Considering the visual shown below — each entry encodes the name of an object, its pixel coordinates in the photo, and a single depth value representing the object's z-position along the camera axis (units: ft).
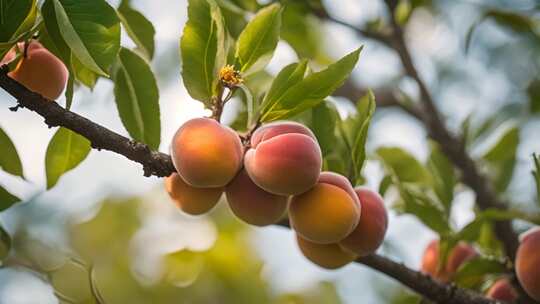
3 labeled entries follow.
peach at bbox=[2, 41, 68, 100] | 4.23
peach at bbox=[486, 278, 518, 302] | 4.74
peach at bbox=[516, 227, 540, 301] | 4.49
